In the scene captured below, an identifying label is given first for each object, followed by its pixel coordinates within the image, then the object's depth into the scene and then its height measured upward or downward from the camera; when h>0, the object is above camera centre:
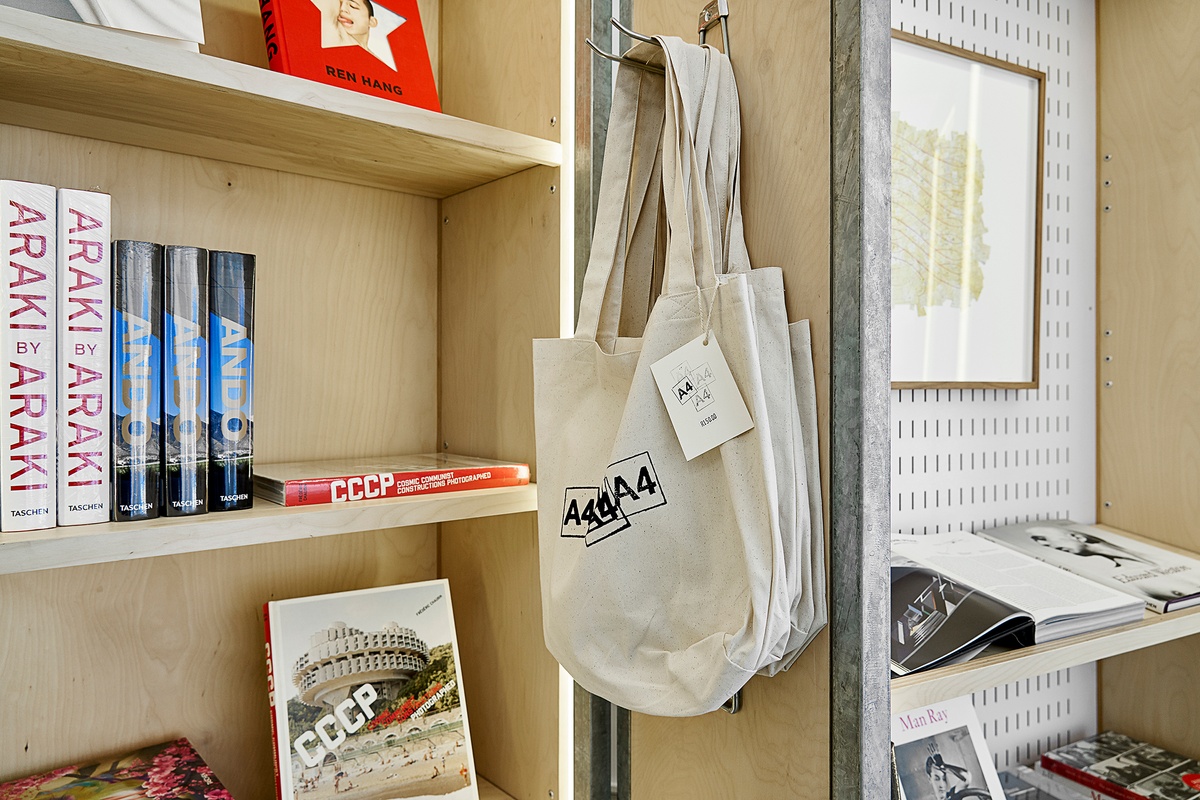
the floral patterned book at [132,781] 0.82 -0.44
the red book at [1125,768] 1.16 -0.61
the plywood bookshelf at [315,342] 0.82 +0.08
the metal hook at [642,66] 0.77 +0.34
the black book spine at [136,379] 0.73 +0.01
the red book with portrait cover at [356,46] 0.90 +0.44
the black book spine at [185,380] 0.75 +0.01
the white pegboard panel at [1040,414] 1.24 -0.03
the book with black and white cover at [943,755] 1.03 -0.50
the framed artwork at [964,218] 1.19 +0.29
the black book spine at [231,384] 0.79 +0.01
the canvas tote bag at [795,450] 0.64 -0.05
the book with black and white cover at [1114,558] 1.05 -0.25
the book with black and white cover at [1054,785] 1.19 -0.63
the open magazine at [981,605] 0.84 -0.25
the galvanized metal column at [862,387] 0.64 +0.01
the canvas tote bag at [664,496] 0.63 -0.09
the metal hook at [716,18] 0.79 +0.40
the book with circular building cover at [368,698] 0.93 -0.39
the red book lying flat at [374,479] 0.83 -0.10
